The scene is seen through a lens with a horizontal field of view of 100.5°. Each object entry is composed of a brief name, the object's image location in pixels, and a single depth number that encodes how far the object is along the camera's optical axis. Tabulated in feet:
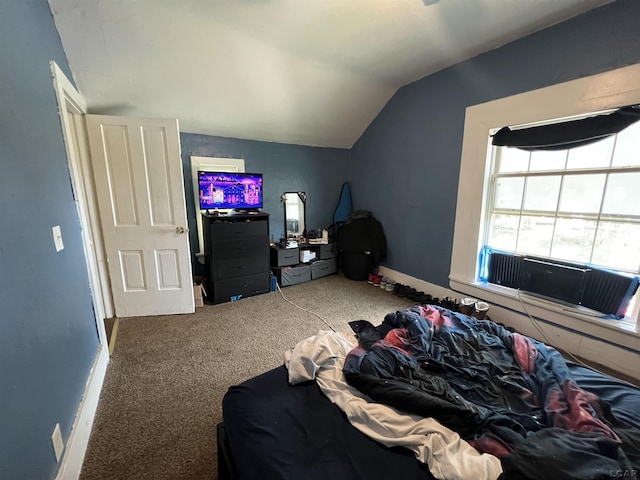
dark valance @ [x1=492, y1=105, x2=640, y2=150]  5.97
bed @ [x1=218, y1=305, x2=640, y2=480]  2.63
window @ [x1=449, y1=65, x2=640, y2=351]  6.31
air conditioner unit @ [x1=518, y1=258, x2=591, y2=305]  6.97
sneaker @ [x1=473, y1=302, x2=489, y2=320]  8.39
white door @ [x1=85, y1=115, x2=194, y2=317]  8.20
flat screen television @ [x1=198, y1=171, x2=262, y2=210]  10.27
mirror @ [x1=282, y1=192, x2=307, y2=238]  13.32
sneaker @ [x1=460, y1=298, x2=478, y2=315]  8.61
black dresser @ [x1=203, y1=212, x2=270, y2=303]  9.95
